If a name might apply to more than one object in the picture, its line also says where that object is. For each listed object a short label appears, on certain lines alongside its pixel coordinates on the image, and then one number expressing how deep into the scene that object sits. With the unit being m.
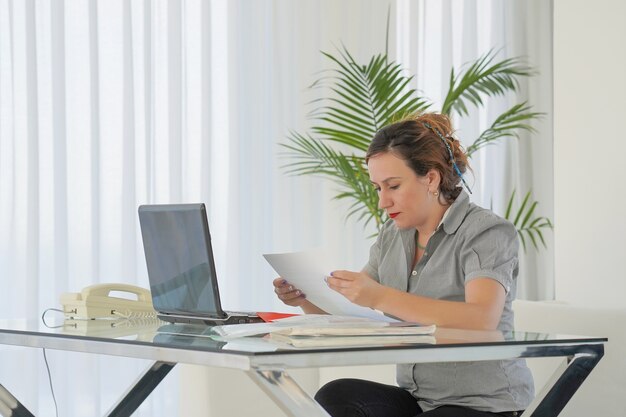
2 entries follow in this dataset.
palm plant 3.98
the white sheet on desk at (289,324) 2.23
